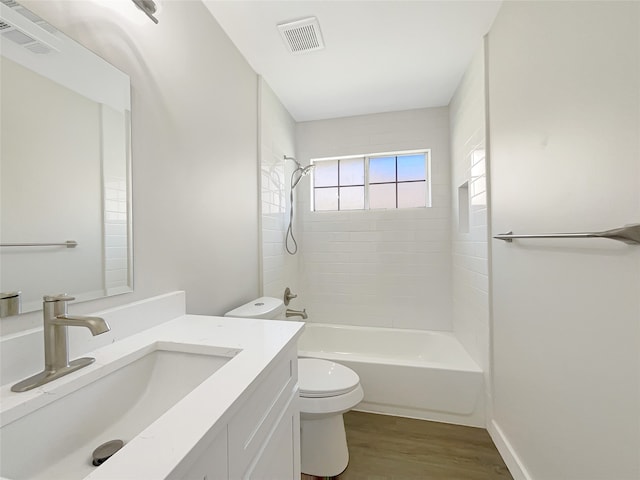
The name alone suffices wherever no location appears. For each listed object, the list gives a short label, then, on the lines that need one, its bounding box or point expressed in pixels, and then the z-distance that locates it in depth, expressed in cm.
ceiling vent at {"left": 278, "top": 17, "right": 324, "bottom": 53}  154
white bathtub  174
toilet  136
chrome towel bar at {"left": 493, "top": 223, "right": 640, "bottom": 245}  68
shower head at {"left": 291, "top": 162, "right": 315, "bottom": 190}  247
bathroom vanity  46
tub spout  217
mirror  64
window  264
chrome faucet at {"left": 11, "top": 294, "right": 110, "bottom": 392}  61
